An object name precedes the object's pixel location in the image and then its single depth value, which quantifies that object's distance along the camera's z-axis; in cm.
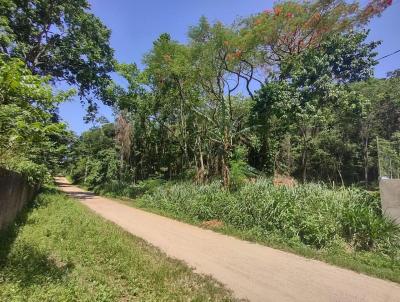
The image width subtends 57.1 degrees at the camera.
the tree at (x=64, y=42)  2109
